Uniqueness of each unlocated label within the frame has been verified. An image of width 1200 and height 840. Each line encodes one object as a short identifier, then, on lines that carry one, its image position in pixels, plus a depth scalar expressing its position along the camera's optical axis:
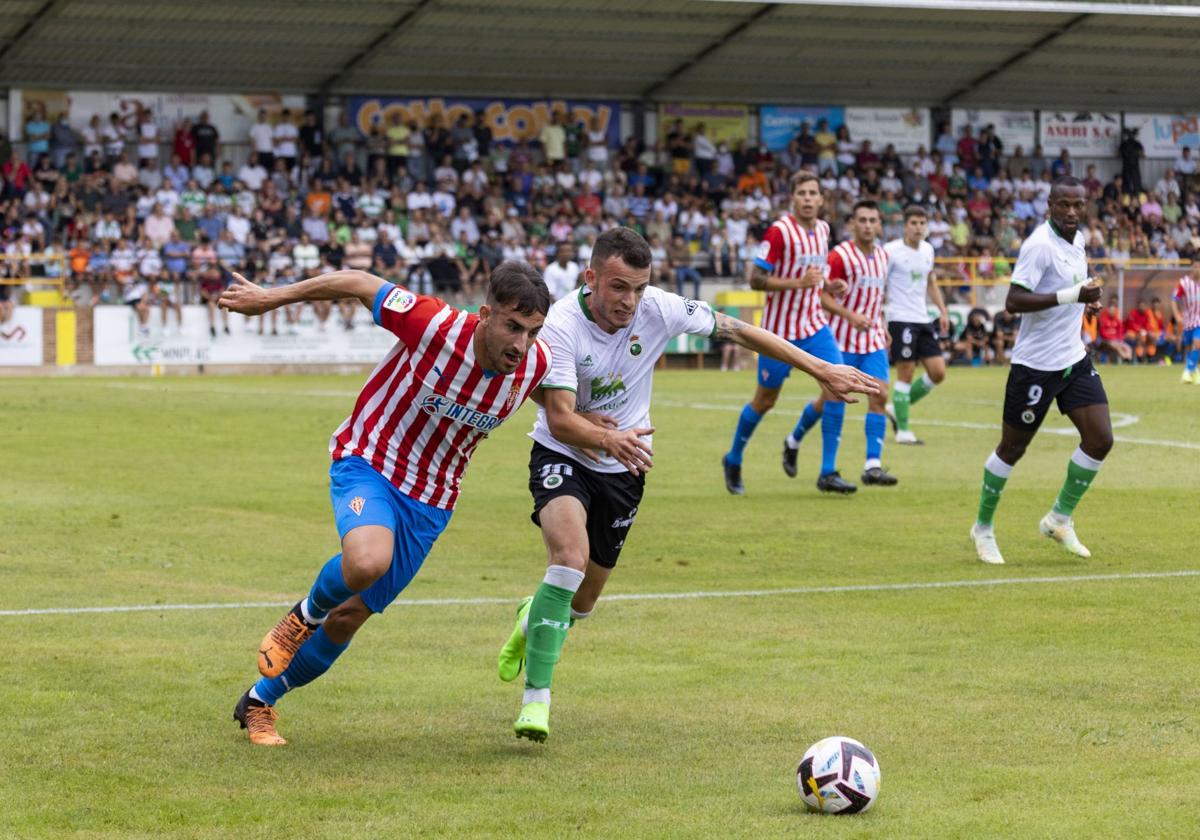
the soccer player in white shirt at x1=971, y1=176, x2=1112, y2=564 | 11.10
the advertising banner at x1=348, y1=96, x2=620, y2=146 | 44.31
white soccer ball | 5.54
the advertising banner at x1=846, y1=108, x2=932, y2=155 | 49.00
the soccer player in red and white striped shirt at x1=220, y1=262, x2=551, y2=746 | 6.55
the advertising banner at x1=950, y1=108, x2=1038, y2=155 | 50.38
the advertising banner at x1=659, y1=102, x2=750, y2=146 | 47.50
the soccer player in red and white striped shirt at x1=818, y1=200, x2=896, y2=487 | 16.30
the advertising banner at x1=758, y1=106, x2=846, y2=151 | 48.12
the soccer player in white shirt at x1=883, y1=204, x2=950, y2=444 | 20.22
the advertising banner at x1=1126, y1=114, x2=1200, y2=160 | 52.12
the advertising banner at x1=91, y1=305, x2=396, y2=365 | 35.09
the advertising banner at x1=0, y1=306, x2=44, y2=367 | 34.81
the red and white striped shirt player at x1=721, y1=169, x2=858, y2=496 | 15.52
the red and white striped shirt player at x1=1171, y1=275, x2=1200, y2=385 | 31.73
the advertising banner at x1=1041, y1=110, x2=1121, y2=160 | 51.31
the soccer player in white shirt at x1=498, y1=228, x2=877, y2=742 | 6.90
